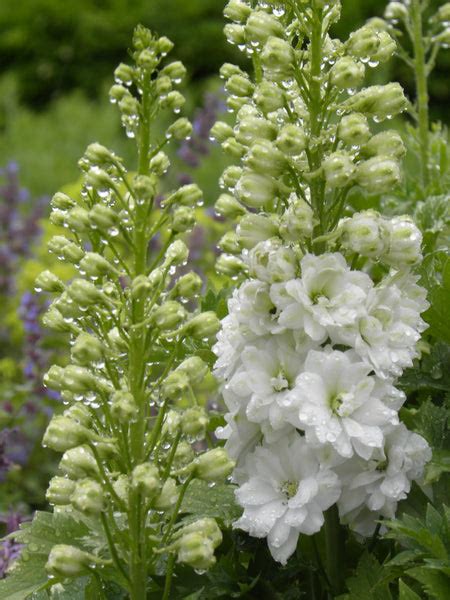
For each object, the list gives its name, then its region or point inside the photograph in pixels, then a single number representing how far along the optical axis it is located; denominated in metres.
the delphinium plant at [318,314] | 0.62
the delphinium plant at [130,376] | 0.59
